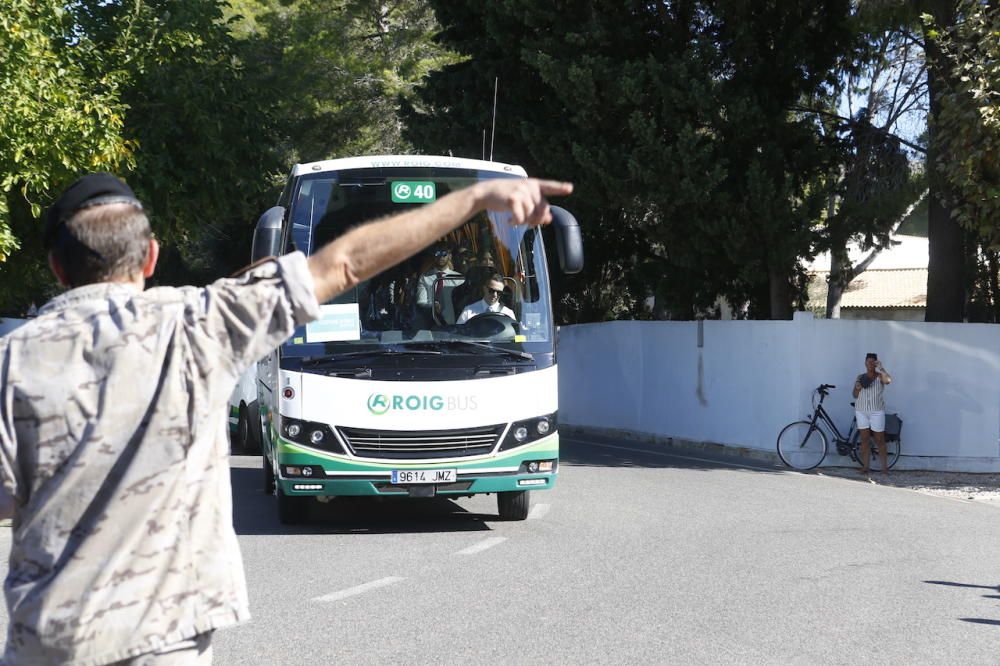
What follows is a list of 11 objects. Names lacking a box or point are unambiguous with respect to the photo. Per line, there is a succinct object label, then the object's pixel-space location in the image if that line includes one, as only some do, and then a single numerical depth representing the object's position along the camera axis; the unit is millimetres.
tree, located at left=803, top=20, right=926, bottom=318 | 21920
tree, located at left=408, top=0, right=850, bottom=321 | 21109
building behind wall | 52672
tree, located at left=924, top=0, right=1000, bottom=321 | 15469
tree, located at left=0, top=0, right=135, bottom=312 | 13141
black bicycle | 17891
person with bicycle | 17297
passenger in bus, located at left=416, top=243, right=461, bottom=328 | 10375
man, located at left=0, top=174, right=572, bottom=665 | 2553
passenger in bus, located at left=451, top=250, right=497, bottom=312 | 10484
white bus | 10031
